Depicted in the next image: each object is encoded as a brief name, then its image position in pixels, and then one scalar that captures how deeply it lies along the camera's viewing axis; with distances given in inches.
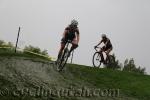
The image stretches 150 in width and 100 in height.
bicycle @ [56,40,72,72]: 713.6
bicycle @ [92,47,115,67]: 933.0
